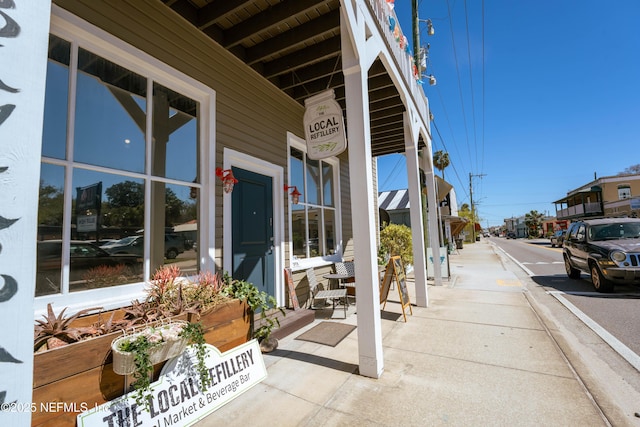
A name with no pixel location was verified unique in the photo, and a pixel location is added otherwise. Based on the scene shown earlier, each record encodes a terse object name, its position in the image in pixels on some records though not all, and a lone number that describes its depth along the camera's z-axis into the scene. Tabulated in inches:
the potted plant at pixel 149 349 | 71.6
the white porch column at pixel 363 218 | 112.2
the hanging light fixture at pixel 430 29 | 422.3
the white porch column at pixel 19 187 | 37.7
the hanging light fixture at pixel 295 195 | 204.7
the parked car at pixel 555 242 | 883.7
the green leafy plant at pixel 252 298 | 115.4
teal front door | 157.8
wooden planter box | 62.2
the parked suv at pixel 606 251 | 232.1
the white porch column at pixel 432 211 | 278.2
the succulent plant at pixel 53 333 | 68.9
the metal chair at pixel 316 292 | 185.8
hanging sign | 143.1
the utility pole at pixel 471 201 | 1465.3
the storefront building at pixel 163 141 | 41.3
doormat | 145.6
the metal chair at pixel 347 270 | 233.9
